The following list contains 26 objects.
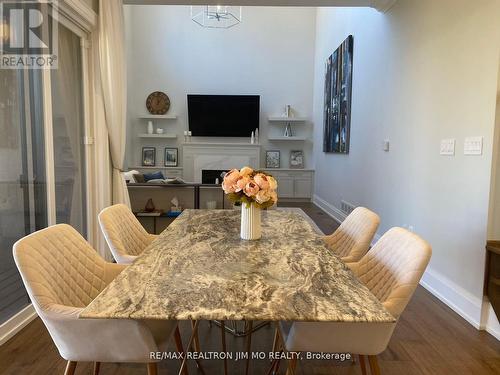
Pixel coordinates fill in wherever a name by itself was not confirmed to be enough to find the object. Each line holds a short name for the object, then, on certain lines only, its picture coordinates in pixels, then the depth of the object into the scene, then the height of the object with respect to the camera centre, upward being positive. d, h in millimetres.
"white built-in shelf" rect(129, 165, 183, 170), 7852 -279
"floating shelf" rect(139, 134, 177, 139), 7734 +453
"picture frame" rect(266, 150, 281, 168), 8023 +10
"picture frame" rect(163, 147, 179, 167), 7906 -33
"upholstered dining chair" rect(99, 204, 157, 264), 1812 -459
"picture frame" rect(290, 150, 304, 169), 8039 -5
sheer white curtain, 3191 +725
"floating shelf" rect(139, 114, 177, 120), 7750 +877
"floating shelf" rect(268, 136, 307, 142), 7824 +440
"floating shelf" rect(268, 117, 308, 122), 7773 +886
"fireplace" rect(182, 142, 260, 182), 7703 +34
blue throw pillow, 5488 -357
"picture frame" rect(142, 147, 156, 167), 7906 -22
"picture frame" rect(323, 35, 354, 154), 5199 +1013
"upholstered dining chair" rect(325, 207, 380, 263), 1875 -457
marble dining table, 957 -432
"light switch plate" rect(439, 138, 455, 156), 2578 +106
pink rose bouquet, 1648 -150
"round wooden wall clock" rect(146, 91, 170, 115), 7875 +1222
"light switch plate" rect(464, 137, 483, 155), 2258 +105
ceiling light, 7727 +3171
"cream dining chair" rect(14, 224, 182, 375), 1143 -576
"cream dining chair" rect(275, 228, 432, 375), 1207 -598
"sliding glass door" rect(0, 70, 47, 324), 2172 -123
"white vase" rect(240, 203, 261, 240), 1689 -327
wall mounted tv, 7730 +961
